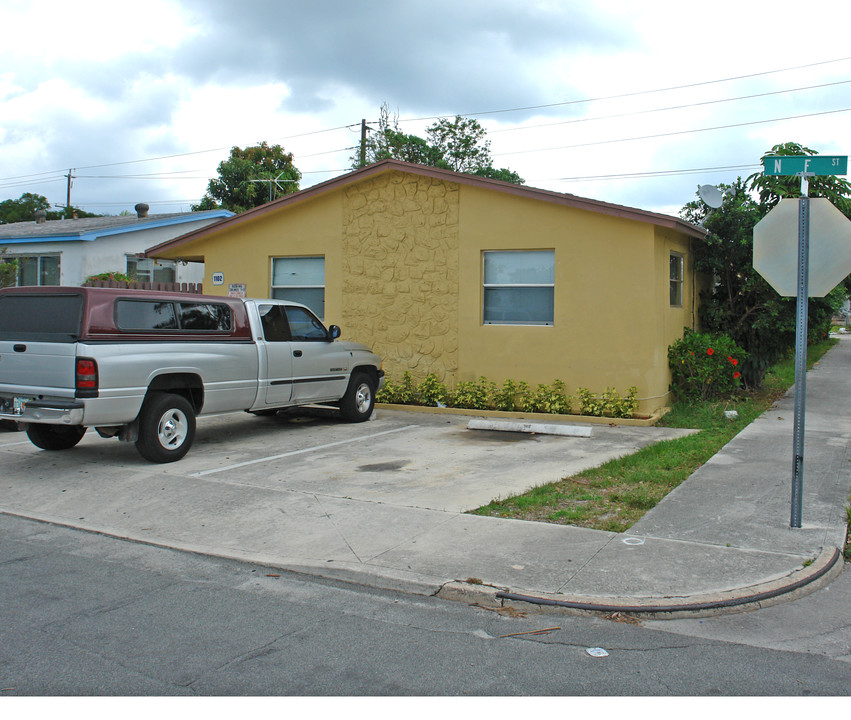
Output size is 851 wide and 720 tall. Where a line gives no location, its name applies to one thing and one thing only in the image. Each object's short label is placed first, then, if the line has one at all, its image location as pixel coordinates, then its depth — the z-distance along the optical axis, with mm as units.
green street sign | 6328
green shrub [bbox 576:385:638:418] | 12391
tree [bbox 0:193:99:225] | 59944
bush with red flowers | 13242
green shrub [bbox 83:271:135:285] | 21006
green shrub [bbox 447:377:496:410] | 13539
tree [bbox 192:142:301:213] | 40594
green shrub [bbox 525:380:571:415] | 12914
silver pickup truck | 8312
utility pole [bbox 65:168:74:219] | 58822
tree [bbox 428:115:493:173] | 43094
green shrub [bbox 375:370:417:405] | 14328
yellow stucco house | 12594
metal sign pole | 6359
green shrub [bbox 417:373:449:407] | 13961
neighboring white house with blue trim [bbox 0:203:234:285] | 22750
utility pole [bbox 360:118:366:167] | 35812
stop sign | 6316
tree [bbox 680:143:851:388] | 14156
